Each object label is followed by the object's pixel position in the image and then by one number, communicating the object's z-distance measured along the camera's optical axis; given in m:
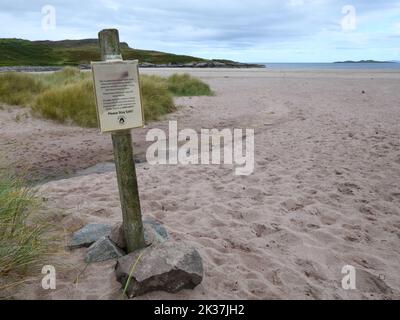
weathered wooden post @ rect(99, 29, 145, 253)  2.78
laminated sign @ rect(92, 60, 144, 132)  2.66
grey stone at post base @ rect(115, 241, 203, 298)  2.78
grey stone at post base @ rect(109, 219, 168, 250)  3.32
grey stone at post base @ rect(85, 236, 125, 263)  3.26
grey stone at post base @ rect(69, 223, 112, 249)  3.50
